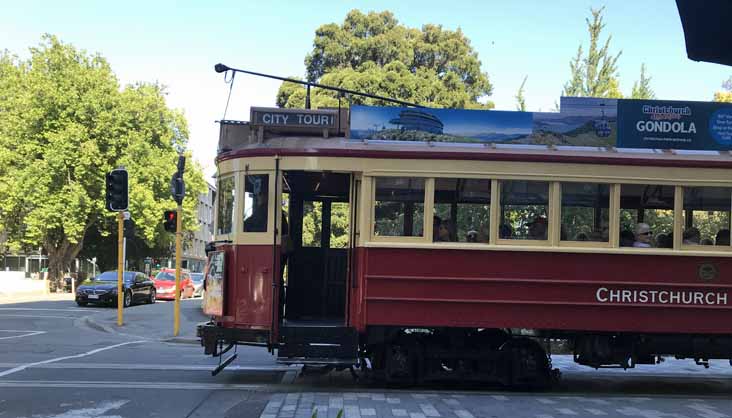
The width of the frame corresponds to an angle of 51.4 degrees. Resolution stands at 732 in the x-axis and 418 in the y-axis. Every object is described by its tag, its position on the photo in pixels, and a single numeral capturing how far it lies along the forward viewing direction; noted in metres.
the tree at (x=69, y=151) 38.00
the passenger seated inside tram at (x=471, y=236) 9.30
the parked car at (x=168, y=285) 35.31
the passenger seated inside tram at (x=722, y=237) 9.35
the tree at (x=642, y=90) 22.33
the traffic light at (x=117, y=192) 17.06
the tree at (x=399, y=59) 36.62
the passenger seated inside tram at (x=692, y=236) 9.37
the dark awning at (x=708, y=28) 2.54
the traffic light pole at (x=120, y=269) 18.00
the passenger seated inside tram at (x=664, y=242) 9.34
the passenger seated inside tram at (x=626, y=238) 9.34
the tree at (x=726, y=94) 38.59
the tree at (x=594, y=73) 21.41
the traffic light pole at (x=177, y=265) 16.27
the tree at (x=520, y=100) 22.09
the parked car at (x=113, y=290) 26.80
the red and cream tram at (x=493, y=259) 9.20
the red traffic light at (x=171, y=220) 16.45
